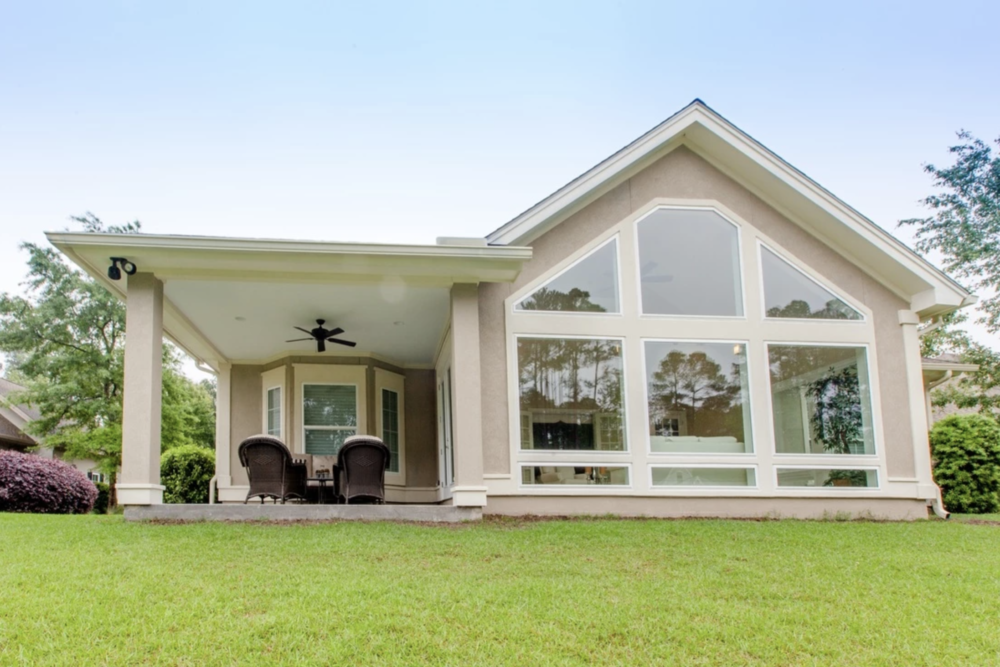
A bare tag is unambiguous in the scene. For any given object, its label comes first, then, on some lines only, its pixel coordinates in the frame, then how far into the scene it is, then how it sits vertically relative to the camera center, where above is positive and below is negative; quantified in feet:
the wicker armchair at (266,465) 30.94 -0.86
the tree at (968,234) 75.56 +17.80
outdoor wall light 26.81 +6.09
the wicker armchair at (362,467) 31.65 -1.10
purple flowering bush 36.47 -1.68
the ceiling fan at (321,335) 36.19 +4.80
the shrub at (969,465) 39.11 -2.32
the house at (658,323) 29.25 +4.41
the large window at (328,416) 42.91 +1.34
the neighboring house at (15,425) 84.94 +2.96
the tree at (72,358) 79.36 +9.22
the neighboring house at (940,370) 42.14 +2.58
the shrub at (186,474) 50.08 -1.78
